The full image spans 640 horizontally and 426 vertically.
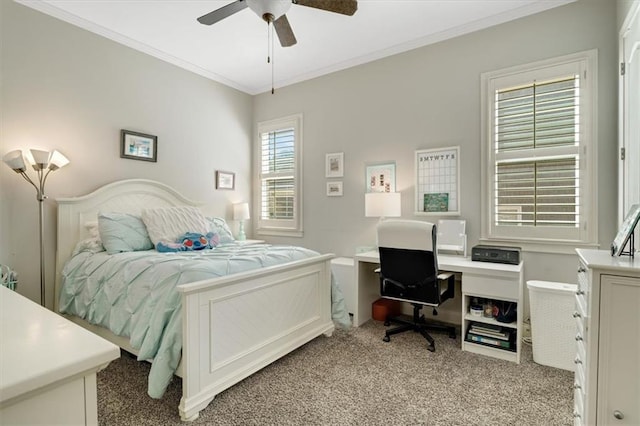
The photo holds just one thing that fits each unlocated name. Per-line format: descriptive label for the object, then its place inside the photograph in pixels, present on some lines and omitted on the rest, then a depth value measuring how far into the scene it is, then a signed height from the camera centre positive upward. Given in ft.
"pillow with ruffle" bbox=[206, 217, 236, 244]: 11.63 -0.76
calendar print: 10.46 +0.93
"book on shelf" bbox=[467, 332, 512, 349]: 8.11 -3.35
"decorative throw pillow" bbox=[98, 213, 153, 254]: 8.98 -0.72
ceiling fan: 6.65 +4.41
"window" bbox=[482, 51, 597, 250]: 8.54 +1.62
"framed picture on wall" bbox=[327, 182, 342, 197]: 13.05 +0.80
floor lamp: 8.53 +1.15
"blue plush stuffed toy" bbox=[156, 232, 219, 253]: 9.25 -1.04
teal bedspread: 5.89 -1.80
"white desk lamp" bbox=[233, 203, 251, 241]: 14.52 -0.21
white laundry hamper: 7.60 -2.74
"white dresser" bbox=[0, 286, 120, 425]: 1.58 -0.83
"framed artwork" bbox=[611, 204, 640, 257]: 4.60 -0.35
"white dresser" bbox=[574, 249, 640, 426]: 4.09 -1.73
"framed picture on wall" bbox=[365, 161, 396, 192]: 11.73 +1.18
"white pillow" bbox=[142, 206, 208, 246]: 9.64 -0.45
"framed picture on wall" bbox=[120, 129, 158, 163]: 11.21 +2.22
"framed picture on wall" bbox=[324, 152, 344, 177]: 12.98 +1.79
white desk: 7.91 -1.93
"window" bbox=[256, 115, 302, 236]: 14.28 +1.46
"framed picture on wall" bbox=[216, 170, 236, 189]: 14.34 +1.29
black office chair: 8.32 -1.61
